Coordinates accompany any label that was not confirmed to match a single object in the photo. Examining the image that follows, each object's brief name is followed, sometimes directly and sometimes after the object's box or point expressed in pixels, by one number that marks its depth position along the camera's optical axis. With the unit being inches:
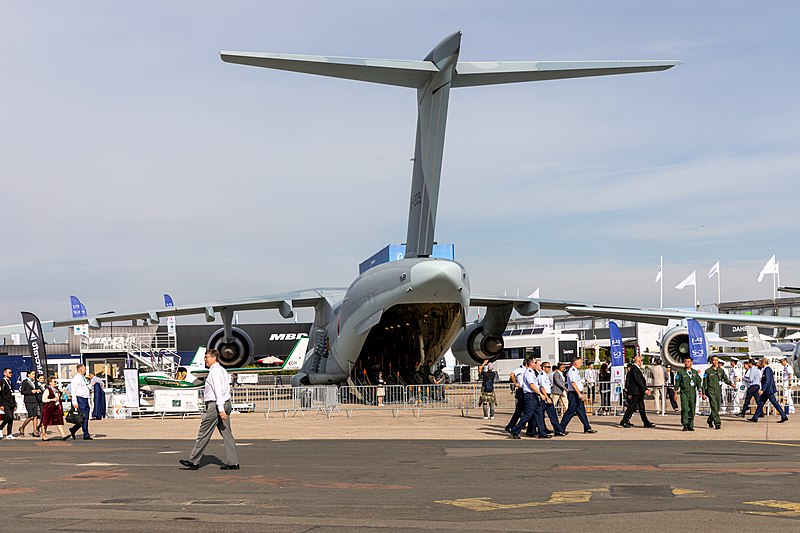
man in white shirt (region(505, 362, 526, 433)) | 772.0
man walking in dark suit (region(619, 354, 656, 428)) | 823.7
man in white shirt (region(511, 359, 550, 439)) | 747.4
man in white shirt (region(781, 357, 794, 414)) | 1018.2
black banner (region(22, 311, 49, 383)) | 1074.5
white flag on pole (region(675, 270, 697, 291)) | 2219.5
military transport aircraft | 983.6
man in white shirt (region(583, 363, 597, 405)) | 1134.4
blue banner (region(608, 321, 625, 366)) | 1114.7
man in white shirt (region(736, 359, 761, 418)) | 937.9
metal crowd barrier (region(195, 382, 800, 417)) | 1087.6
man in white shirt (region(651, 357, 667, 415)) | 1034.1
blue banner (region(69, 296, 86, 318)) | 2774.6
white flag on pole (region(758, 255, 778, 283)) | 2785.9
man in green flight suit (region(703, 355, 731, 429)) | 839.7
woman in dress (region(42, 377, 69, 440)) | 797.9
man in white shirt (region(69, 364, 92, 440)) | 812.6
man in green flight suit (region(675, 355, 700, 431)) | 818.2
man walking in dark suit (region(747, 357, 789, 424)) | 900.6
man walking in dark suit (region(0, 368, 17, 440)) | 829.4
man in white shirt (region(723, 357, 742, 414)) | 1083.9
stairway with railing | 2378.7
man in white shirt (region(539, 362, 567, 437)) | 750.5
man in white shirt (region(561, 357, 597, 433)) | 783.1
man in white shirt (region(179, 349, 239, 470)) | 522.0
